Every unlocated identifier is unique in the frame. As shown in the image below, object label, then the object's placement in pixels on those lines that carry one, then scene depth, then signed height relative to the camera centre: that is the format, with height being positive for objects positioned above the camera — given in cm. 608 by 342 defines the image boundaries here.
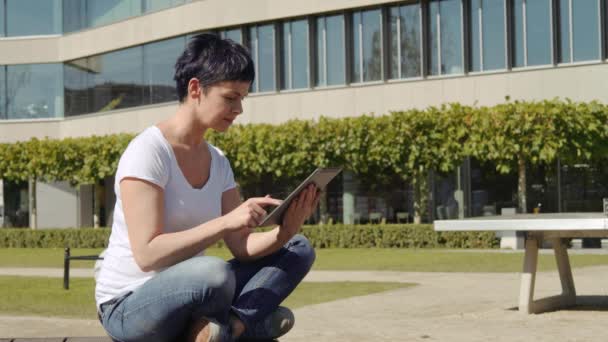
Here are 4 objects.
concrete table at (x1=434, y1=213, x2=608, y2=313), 850 -46
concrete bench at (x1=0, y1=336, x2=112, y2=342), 439 -68
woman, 338 -18
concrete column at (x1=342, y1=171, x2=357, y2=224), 3438 -42
